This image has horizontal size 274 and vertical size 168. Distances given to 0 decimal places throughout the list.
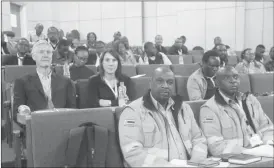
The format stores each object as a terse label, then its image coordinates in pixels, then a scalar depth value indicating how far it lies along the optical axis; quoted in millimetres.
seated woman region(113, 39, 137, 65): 7031
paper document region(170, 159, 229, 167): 2418
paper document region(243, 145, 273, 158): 2611
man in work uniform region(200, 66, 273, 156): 3017
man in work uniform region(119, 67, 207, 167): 2642
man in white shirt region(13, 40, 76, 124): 3661
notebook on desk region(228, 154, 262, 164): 2416
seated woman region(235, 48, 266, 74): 7005
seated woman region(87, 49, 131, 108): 4113
